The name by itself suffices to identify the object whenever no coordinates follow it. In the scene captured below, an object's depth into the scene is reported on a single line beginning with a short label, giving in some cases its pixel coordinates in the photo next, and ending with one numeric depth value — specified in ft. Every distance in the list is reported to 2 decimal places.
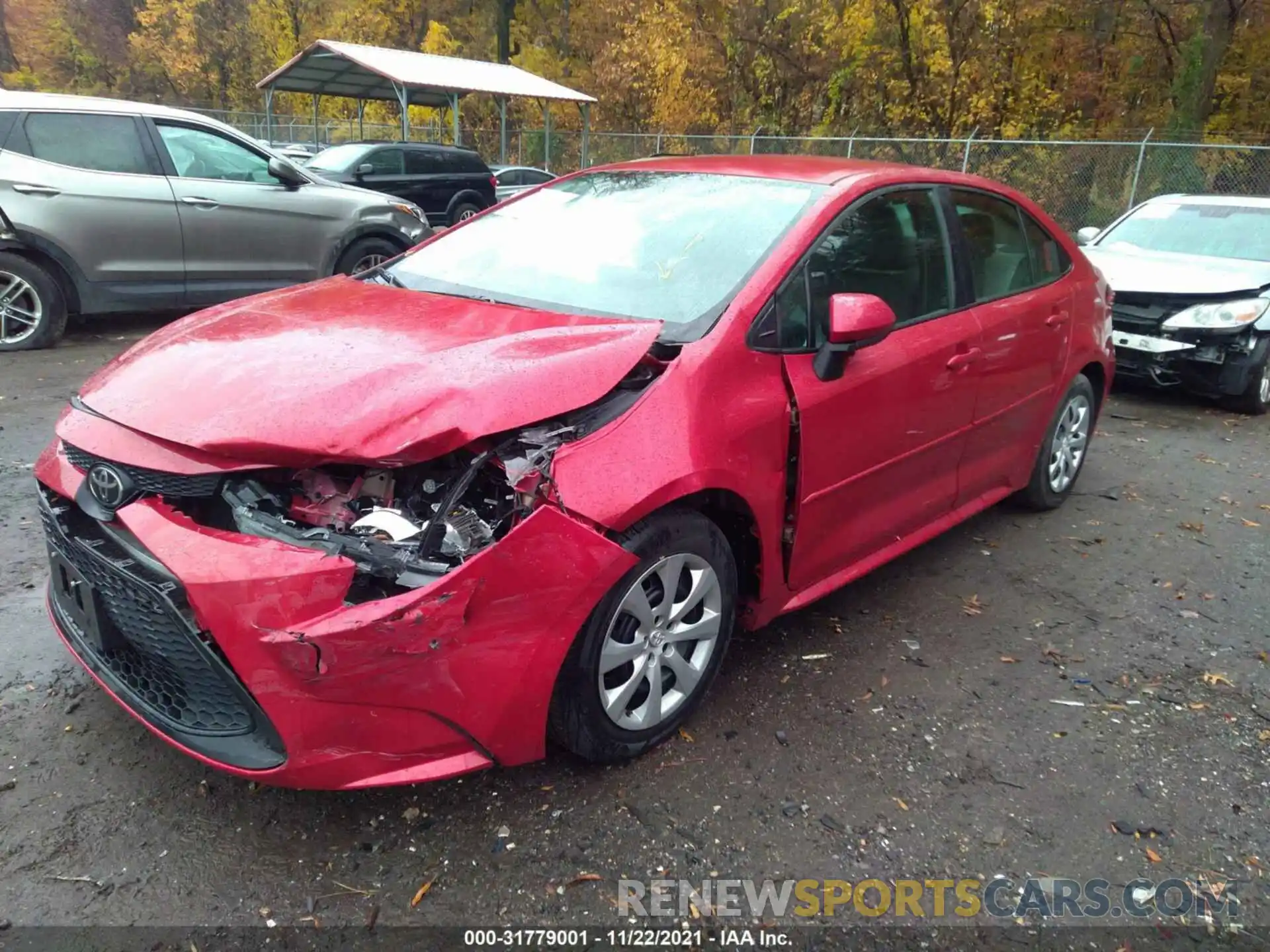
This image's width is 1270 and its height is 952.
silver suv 21.35
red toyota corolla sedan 6.66
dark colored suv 44.68
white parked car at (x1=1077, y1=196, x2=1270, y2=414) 21.33
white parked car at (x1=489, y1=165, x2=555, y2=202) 59.93
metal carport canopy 59.31
